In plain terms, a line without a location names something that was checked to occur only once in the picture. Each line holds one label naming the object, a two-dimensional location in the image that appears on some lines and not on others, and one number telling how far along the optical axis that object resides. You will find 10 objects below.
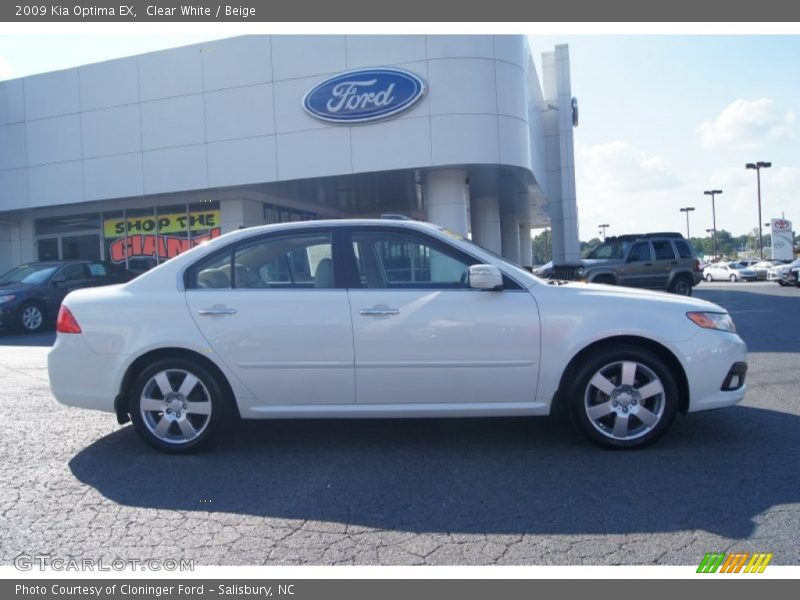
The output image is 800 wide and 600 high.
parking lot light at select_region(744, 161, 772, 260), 51.09
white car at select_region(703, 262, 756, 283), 36.41
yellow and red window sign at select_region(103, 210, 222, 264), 19.42
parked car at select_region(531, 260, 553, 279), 20.64
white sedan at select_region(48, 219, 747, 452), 4.30
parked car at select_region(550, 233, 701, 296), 17.55
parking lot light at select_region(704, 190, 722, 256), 66.00
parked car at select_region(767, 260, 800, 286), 27.27
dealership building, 15.34
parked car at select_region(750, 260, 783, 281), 35.72
